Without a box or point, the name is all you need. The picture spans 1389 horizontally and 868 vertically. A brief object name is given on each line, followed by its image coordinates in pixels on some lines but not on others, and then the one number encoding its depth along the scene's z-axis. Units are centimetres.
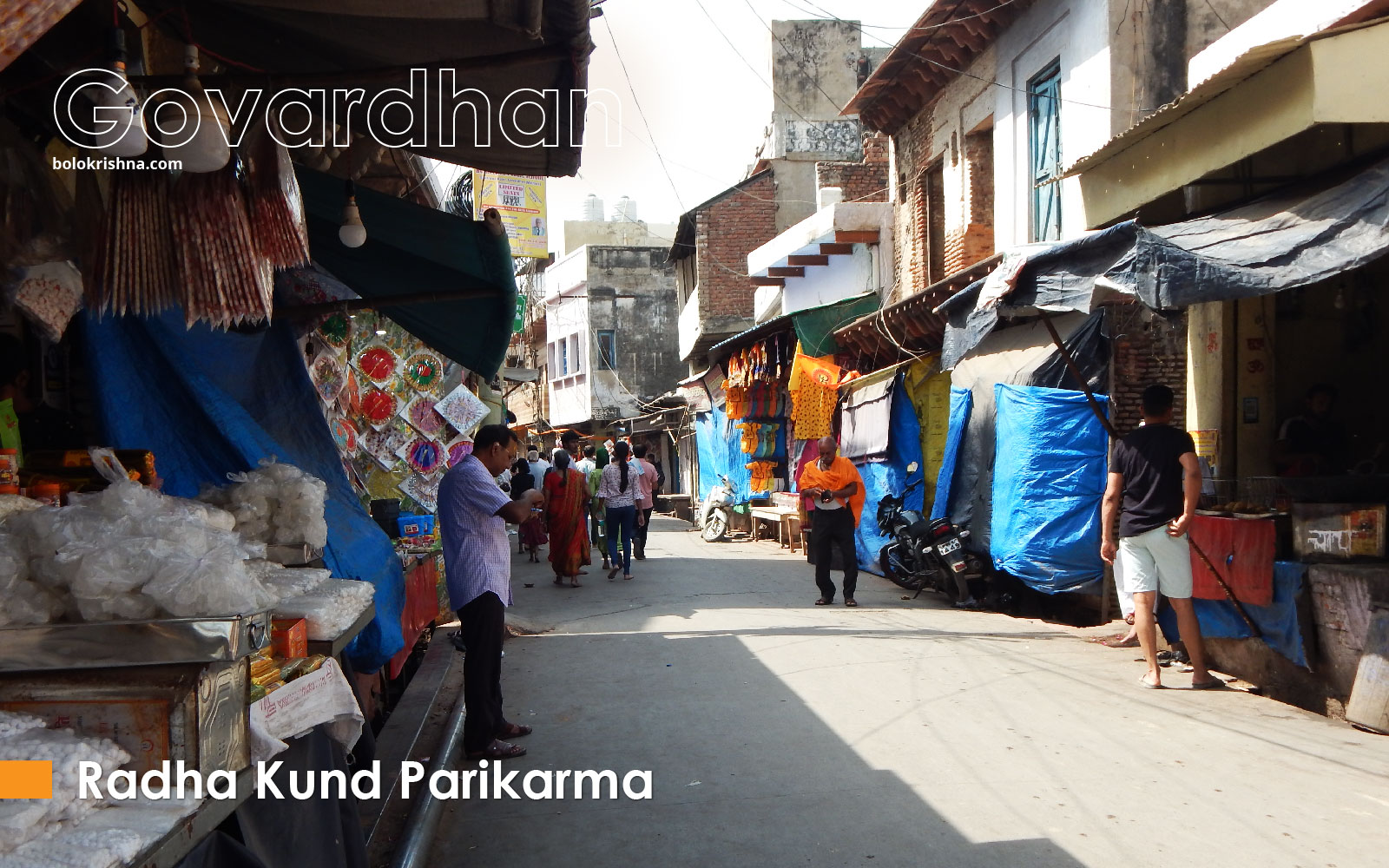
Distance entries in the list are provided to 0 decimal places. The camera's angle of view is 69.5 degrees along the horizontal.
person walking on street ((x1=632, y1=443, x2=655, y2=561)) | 1503
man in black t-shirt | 653
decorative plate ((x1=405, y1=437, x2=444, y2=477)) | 964
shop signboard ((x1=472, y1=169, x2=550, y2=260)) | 1950
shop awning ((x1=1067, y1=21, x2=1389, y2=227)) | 563
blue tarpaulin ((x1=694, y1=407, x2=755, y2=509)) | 2242
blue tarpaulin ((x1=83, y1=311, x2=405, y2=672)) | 455
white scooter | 2155
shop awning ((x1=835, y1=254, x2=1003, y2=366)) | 1186
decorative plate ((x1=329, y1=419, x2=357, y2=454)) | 787
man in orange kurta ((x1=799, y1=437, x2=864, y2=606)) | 1126
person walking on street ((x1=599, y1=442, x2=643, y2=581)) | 1423
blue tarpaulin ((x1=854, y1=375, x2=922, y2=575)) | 1370
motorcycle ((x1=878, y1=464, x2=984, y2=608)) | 1131
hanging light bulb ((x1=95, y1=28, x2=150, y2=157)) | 315
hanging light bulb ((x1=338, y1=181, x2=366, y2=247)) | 457
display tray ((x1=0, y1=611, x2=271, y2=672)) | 242
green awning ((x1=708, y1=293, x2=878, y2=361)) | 1711
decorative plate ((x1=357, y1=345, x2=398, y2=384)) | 901
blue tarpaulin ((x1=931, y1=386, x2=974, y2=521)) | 1191
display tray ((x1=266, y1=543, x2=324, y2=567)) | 436
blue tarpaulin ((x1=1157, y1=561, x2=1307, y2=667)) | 621
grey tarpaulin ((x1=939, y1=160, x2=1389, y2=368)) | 538
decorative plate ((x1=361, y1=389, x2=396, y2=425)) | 906
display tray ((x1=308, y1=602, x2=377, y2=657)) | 361
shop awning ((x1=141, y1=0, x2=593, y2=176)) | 331
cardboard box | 334
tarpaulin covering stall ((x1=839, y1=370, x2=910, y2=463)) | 1396
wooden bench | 1823
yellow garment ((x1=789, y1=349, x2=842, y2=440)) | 1617
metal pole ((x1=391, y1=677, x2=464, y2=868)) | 400
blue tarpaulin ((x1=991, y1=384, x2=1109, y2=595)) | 964
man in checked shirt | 541
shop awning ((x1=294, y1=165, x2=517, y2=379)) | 518
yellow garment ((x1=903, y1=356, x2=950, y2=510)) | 1312
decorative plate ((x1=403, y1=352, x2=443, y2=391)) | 955
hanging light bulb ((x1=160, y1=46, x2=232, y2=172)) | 326
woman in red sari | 1325
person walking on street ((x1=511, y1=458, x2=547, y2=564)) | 1658
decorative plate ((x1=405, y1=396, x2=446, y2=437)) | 962
